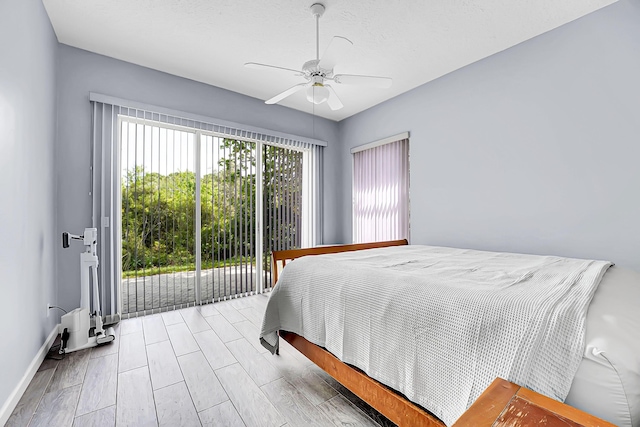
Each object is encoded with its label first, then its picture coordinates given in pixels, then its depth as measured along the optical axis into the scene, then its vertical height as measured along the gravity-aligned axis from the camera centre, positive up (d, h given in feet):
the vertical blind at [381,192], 12.37 +1.22
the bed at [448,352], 2.48 -1.53
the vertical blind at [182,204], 9.25 +0.60
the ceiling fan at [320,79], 7.22 +3.71
